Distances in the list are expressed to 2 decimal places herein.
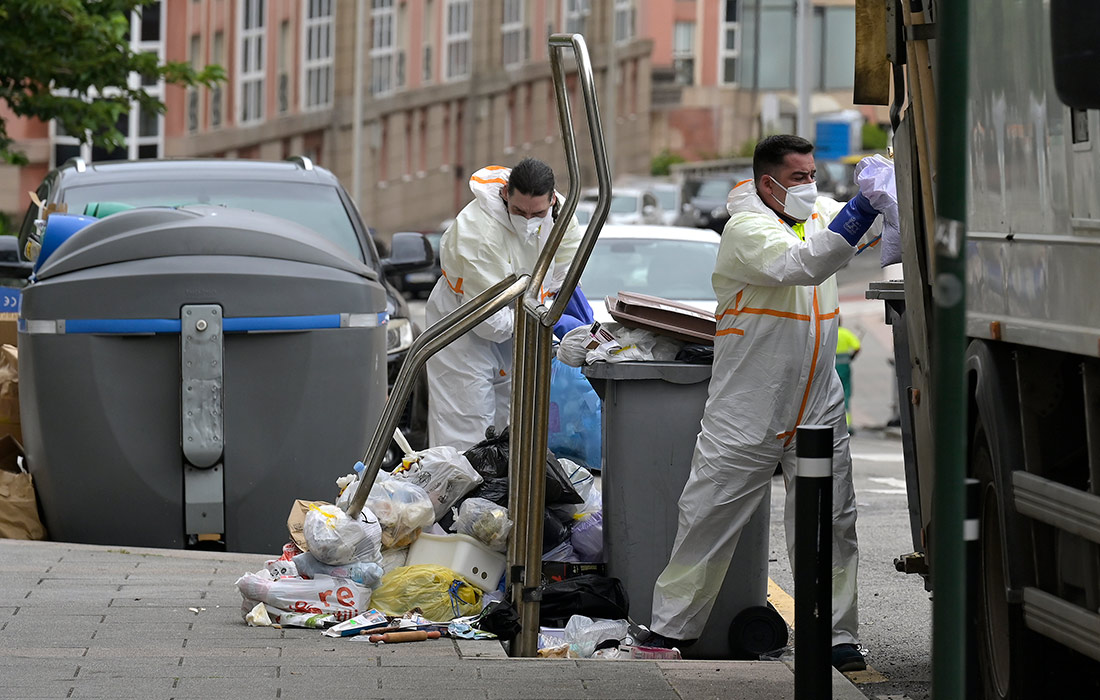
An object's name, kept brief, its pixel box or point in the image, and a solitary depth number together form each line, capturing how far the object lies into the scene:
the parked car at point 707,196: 81.50
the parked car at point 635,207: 79.25
